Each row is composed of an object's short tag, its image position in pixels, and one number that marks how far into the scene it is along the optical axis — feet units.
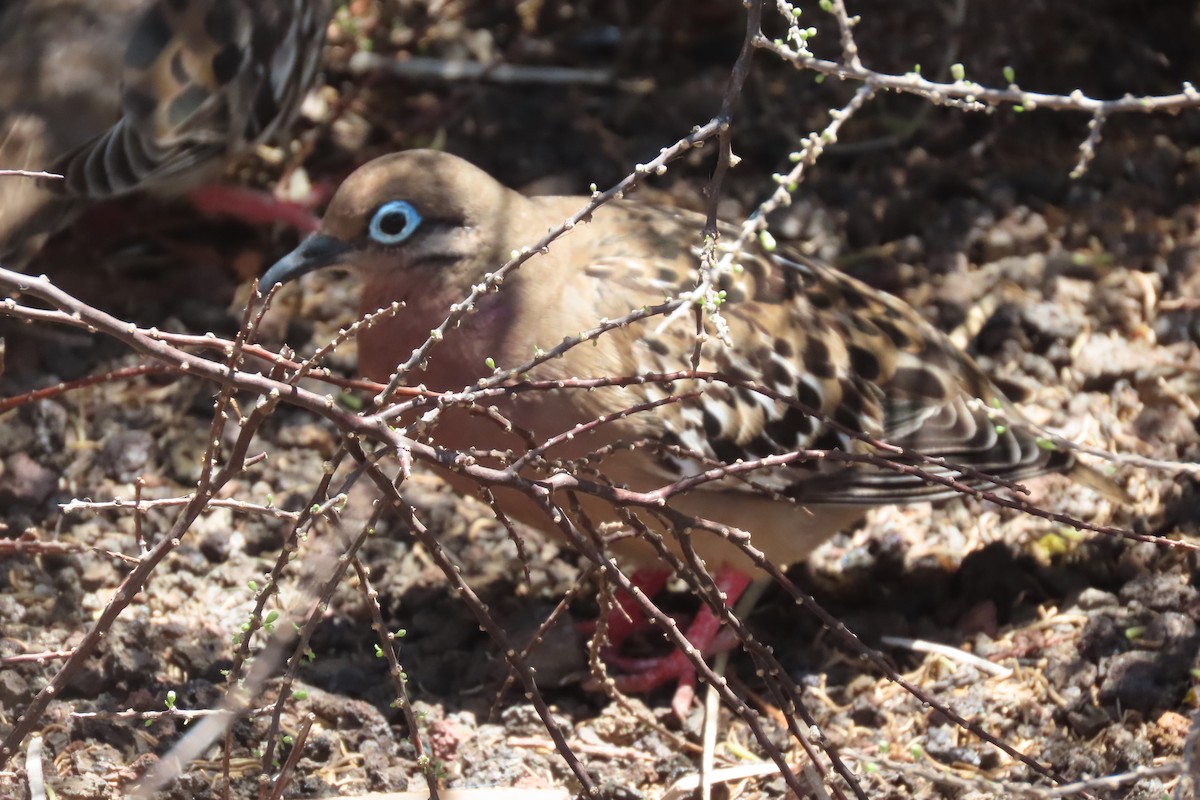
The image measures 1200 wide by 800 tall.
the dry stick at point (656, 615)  15.94
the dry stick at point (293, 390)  14.23
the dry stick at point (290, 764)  16.69
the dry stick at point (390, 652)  16.33
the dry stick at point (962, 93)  15.57
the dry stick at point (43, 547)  18.02
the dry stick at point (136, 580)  15.10
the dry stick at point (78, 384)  16.76
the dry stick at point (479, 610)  16.24
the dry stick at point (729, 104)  15.81
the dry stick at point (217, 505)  15.98
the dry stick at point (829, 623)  16.30
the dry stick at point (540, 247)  15.34
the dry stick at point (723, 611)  16.74
